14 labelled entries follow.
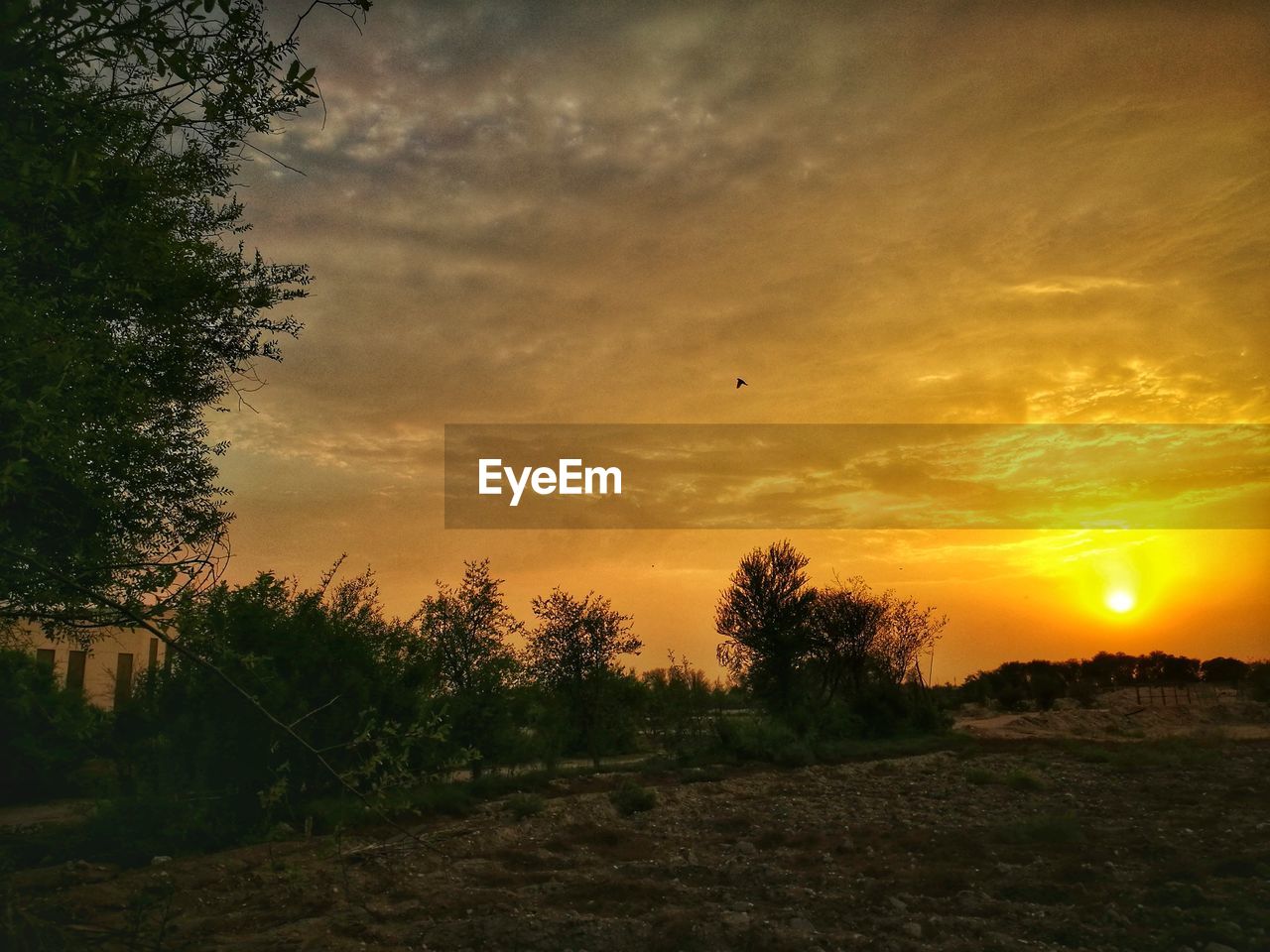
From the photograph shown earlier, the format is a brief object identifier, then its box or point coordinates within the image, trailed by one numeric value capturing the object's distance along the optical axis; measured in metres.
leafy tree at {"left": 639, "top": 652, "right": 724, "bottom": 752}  27.56
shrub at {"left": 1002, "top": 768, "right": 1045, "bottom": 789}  15.82
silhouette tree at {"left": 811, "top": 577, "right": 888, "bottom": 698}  33.00
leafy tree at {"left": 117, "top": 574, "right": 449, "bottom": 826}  14.78
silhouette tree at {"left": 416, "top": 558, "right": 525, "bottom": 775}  19.97
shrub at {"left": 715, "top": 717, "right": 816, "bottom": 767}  22.66
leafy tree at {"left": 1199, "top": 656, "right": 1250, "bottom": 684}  55.22
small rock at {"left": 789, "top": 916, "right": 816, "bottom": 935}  7.82
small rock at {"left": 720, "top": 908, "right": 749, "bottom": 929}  7.96
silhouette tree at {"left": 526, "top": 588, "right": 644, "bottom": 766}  25.39
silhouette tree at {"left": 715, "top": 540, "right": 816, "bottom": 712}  31.56
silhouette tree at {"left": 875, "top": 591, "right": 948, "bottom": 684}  33.59
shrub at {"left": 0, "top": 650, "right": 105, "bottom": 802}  18.69
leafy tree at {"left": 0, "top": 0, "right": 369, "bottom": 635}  3.74
